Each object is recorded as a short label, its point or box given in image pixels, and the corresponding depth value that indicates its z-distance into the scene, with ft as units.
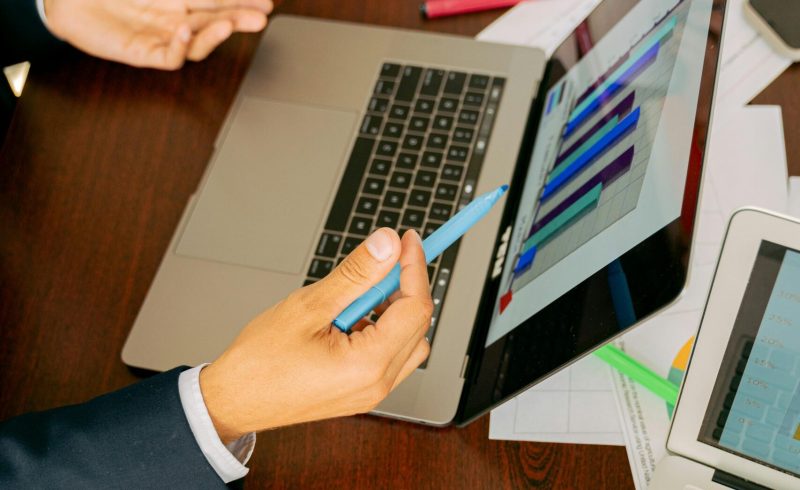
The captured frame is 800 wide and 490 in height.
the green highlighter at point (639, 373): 2.23
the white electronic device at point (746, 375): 1.57
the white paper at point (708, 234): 2.18
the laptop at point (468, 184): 1.88
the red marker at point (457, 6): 3.13
